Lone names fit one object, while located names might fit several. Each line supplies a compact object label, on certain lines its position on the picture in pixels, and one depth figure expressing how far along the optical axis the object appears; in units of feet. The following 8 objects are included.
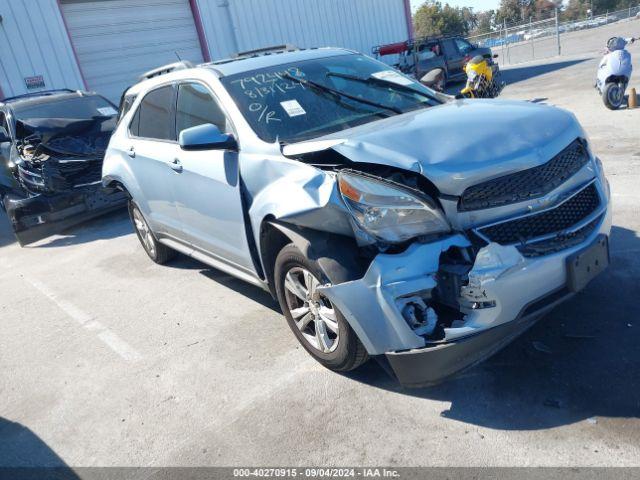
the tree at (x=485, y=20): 269.34
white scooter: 30.35
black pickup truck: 56.85
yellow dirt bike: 35.12
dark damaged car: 25.96
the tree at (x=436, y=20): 207.31
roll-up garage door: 44.27
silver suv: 8.51
